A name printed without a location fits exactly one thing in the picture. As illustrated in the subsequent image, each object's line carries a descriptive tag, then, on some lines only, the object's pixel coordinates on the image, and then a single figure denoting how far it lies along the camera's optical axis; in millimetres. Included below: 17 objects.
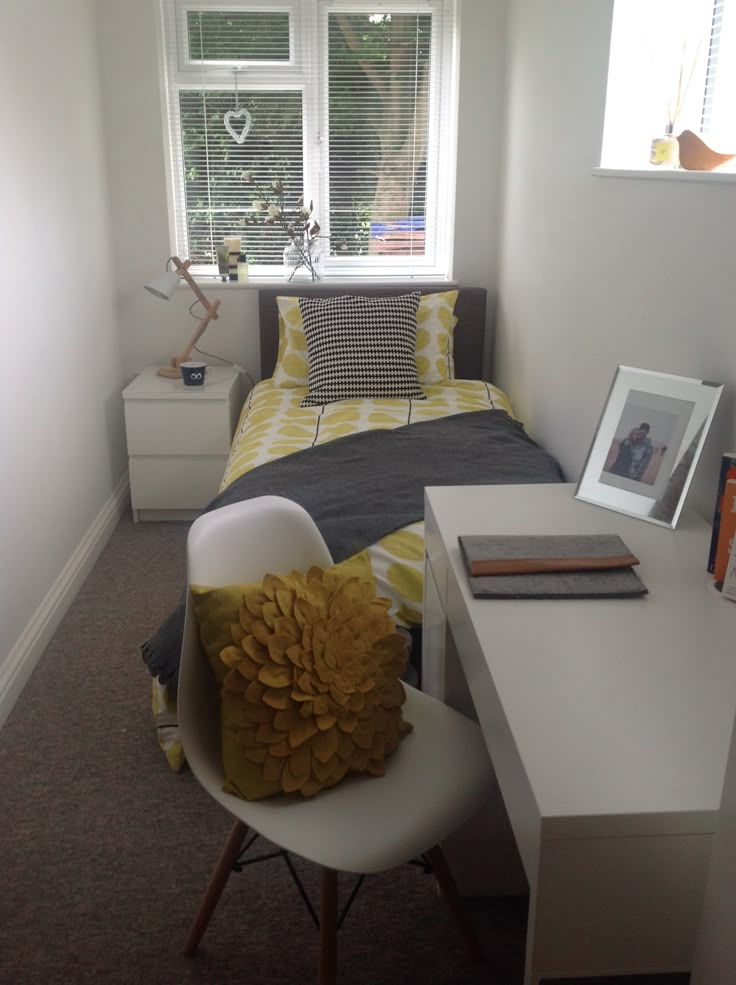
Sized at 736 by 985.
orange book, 1523
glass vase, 3988
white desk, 999
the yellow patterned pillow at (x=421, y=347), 3645
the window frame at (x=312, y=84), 3787
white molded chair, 1377
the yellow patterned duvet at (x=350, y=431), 2234
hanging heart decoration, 3885
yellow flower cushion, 1435
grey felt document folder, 1490
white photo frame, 1794
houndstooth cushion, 3469
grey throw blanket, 2326
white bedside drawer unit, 3594
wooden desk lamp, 3584
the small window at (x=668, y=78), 2172
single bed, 2281
